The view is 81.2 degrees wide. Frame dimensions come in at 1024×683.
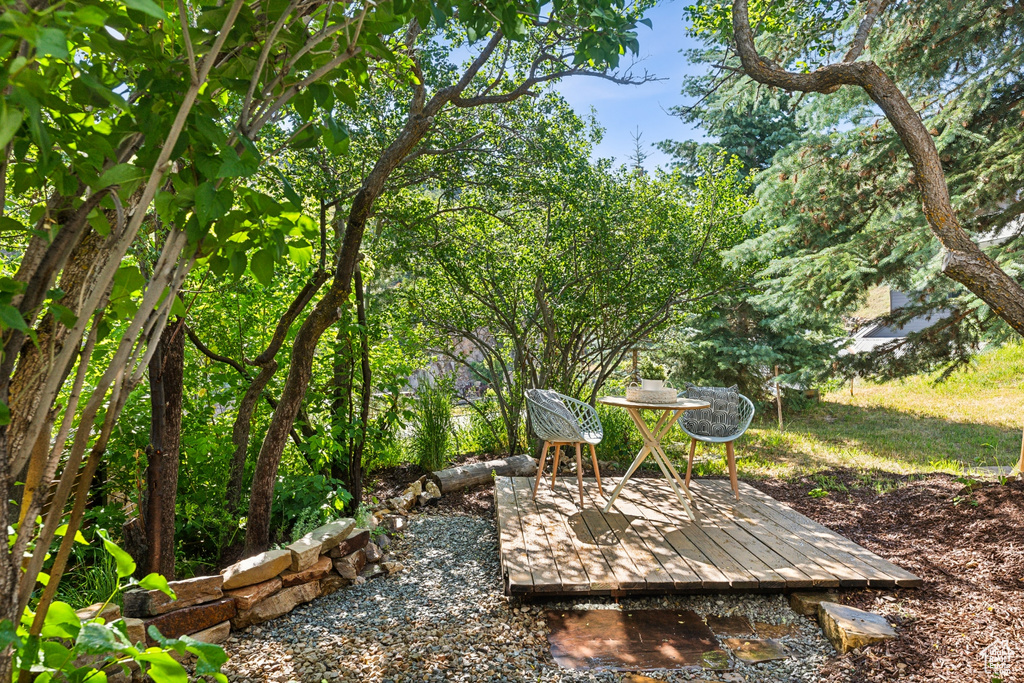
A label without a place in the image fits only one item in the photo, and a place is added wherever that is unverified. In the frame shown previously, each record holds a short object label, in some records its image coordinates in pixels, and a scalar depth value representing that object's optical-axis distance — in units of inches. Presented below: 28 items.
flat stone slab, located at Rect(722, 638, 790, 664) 95.6
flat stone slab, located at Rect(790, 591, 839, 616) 110.1
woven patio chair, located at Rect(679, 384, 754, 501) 189.9
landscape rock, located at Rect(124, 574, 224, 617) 91.9
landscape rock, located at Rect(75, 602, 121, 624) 79.6
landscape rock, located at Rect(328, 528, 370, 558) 124.5
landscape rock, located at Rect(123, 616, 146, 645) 86.4
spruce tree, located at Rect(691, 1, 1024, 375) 168.9
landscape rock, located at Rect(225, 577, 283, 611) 101.8
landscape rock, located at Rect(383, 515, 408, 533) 156.9
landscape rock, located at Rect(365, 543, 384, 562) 133.4
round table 156.3
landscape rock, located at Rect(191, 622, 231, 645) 94.9
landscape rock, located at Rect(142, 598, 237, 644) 91.7
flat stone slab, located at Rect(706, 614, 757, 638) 105.3
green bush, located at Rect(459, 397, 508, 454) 252.5
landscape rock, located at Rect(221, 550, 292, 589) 102.0
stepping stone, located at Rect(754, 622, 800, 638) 104.0
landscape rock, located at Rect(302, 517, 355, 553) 119.6
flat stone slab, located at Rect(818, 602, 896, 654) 94.7
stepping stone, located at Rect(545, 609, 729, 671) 94.7
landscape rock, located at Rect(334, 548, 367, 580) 123.5
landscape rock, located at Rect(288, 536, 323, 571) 112.4
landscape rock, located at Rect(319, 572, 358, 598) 119.4
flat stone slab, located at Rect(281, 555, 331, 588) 111.3
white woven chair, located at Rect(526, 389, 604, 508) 167.0
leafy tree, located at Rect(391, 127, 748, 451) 217.0
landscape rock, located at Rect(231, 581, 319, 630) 102.7
